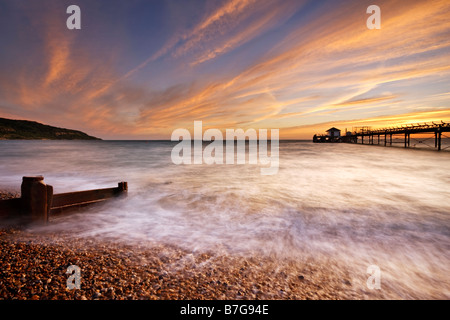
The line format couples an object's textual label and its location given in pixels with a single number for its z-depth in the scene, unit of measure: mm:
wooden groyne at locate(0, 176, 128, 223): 4461
